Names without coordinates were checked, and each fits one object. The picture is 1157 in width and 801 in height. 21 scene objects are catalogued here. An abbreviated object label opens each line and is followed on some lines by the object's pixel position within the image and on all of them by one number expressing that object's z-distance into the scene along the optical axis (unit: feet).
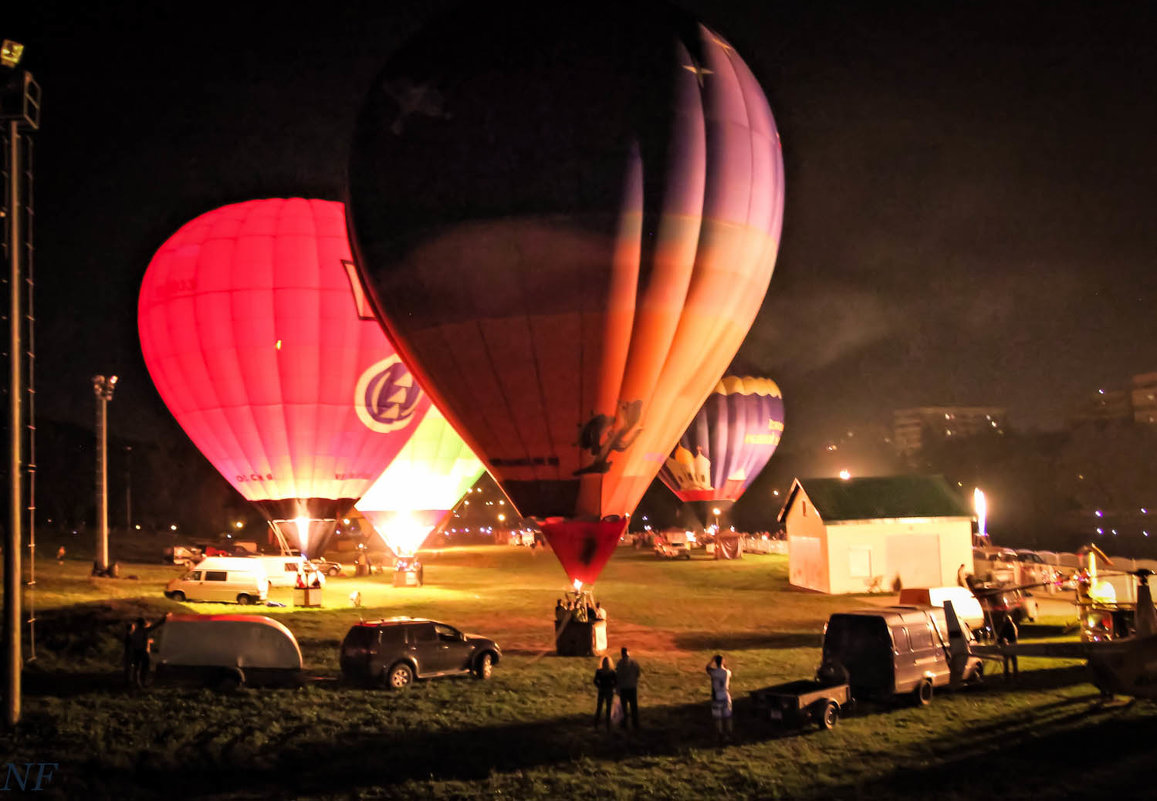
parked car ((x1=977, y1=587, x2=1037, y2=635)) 73.92
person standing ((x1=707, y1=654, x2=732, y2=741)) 47.44
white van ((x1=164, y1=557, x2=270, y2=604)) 105.91
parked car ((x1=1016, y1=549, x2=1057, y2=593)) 108.27
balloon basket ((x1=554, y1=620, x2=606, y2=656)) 71.87
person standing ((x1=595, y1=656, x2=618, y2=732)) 49.62
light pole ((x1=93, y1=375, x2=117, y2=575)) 122.01
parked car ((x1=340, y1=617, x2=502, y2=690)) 58.75
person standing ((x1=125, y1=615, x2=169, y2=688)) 55.83
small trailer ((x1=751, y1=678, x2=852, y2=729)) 48.88
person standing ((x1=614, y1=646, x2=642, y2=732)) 49.14
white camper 56.75
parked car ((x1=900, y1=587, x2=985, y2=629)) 75.82
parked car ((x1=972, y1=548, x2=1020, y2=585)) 99.78
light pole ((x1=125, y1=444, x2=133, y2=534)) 272.51
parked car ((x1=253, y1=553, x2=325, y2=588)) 121.29
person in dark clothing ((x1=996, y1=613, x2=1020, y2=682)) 68.31
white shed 119.55
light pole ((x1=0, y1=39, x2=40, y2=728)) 45.34
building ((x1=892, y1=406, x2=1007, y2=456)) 533.96
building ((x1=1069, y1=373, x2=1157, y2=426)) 549.13
